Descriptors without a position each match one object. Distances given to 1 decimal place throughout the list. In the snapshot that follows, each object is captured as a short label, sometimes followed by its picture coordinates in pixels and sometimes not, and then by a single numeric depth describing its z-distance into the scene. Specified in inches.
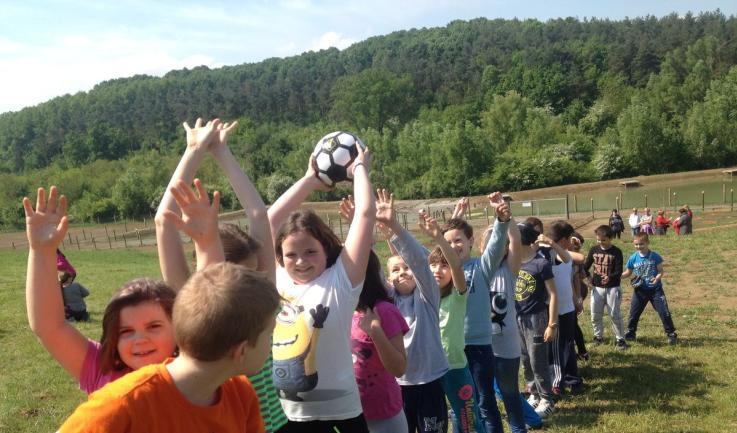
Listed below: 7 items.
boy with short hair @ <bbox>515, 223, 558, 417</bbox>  221.0
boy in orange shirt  65.2
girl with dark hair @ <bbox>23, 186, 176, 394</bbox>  86.7
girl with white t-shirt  108.7
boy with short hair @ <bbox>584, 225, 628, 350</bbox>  308.9
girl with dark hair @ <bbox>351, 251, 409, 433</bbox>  128.0
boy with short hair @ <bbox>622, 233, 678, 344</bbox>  316.2
